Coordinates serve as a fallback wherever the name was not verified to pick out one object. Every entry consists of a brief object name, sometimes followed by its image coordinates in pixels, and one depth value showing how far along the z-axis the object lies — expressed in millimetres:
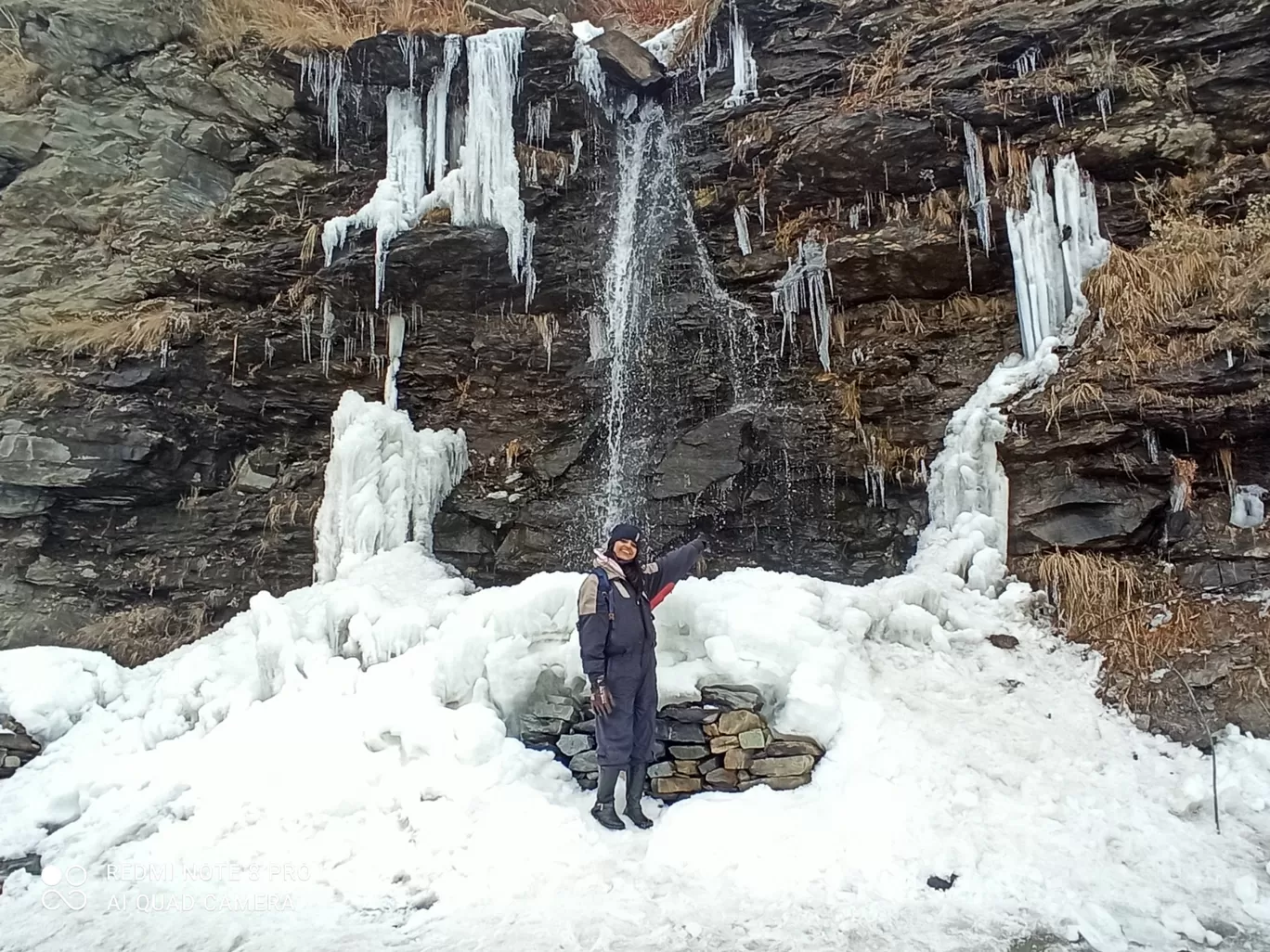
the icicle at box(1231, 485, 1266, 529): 6625
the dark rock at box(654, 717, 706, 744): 5277
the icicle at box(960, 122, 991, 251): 8656
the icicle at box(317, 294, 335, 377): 10164
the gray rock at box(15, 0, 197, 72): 10398
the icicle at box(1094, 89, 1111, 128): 8445
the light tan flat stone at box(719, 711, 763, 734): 5242
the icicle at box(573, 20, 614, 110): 10164
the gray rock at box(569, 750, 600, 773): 5266
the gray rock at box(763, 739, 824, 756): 5152
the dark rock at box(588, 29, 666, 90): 10383
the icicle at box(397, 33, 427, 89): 10156
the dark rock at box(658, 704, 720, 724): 5336
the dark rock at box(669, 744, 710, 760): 5242
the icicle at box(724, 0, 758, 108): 10172
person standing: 4719
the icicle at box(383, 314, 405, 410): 10375
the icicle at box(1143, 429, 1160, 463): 7016
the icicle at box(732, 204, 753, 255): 9883
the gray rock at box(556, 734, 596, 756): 5367
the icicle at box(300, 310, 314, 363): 10070
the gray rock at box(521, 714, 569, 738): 5477
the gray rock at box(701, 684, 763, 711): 5391
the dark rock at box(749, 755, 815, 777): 5070
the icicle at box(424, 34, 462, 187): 10211
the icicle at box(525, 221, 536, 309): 9984
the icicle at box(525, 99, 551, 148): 10258
